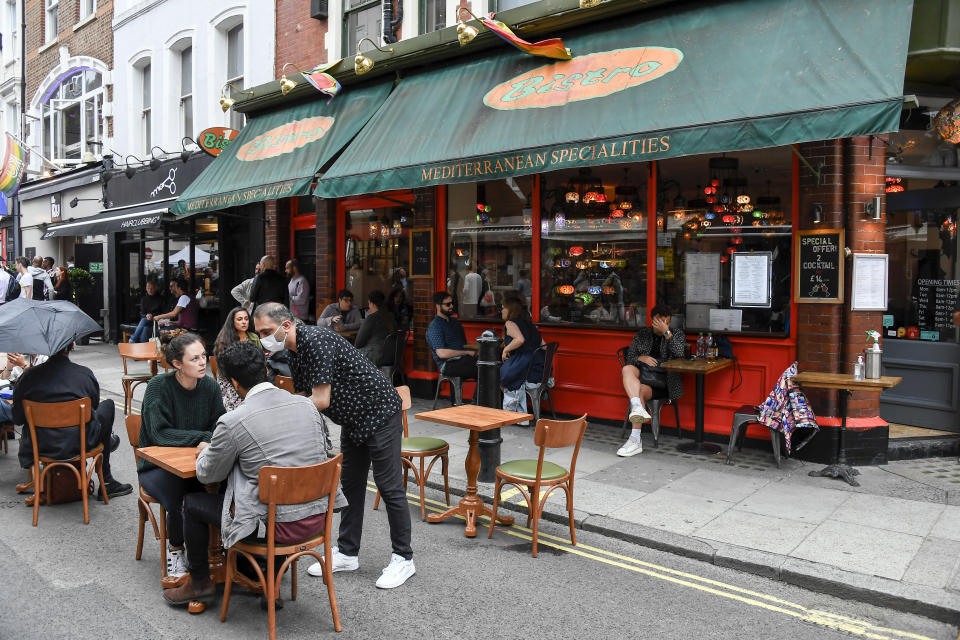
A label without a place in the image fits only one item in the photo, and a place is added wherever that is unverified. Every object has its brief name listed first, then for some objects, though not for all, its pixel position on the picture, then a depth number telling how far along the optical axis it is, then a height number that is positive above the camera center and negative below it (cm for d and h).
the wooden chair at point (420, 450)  557 -130
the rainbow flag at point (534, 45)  789 +267
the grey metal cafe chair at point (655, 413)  773 -141
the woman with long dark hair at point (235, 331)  670 -47
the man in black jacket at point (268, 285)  1198 -3
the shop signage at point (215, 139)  1225 +249
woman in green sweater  420 -81
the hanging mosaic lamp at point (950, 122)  671 +155
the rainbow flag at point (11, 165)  1542 +257
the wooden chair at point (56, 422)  542 -106
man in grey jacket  360 -85
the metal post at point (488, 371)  733 -89
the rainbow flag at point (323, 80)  1043 +298
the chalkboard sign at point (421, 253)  1037 +45
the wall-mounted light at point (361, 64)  1004 +309
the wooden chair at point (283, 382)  584 -81
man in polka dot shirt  418 -79
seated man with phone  766 -84
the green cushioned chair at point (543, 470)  478 -133
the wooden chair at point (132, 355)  906 -97
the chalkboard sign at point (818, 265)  686 +20
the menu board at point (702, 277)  790 +9
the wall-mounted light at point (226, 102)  1216 +311
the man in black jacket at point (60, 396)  555 -90
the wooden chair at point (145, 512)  430 -145
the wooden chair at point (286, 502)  352 -113
